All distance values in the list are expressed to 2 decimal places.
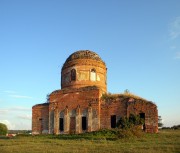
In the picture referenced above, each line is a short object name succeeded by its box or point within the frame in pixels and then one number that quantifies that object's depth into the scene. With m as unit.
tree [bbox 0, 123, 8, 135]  37.44
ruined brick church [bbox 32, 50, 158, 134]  21.95
